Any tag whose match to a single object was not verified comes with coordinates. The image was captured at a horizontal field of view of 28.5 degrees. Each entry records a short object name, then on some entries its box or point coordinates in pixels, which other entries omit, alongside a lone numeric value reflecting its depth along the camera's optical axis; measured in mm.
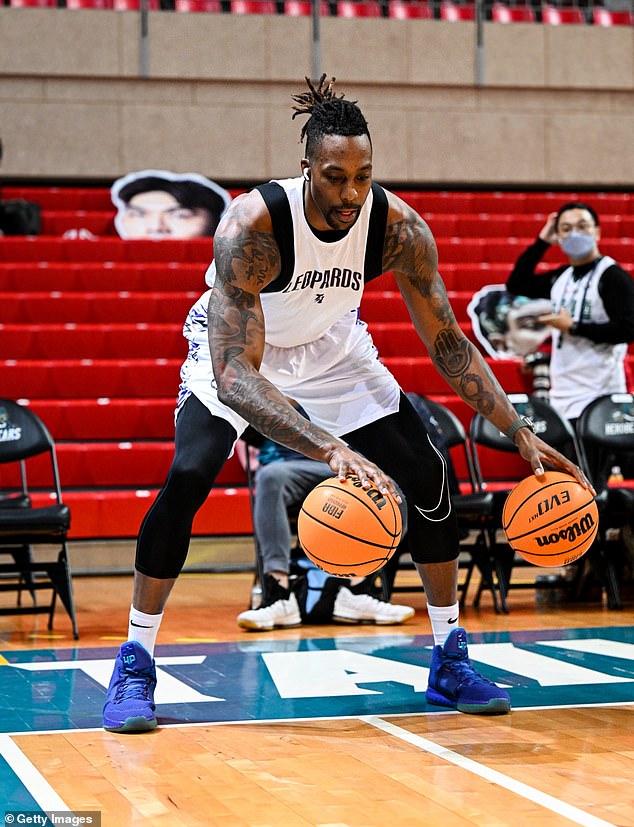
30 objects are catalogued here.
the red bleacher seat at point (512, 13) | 13367
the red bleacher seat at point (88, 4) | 12515
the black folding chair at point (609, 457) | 6109
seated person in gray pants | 5762
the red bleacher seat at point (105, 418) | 8461
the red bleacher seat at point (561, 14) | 13398
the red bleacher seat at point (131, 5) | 12539
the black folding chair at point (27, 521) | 5609
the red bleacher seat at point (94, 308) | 9594
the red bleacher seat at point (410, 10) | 13148
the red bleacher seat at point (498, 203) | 12492
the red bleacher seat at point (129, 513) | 7711
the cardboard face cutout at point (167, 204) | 11039
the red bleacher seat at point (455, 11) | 13219
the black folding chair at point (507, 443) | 6184
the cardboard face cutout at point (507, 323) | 9359
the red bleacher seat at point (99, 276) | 10086
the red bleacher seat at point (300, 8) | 12891
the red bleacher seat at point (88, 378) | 8820
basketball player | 3434
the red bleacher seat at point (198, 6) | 12633
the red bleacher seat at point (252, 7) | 12797
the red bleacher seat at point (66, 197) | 11969
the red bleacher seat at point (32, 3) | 12273
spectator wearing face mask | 6582
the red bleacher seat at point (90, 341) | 9148
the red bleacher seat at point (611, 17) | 13469
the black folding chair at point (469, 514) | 6078
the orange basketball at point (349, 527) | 3260
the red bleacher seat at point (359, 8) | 12977
